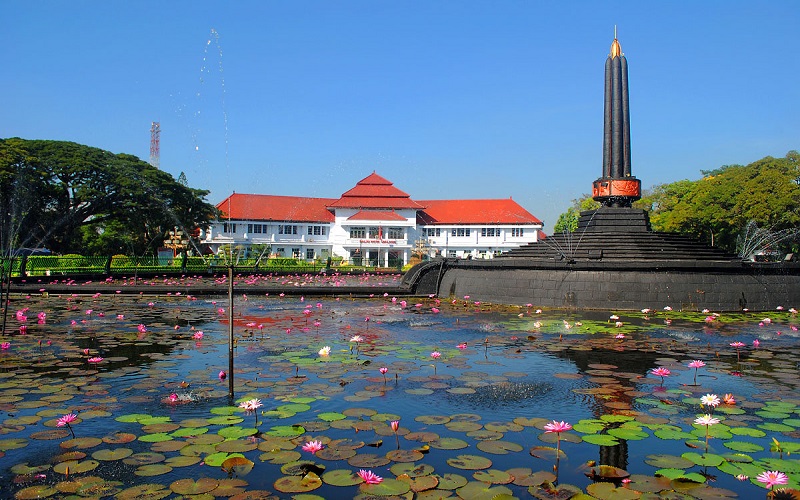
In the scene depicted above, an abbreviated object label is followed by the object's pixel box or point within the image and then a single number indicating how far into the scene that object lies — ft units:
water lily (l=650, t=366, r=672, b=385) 17.76
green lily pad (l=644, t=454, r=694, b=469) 11.89
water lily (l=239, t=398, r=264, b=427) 14.15
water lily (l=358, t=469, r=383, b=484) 10.39
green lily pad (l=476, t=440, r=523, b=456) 12.72
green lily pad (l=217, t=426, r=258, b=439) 13.50
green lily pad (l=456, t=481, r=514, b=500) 10.37
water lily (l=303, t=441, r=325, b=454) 12.01
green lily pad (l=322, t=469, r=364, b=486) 10.95
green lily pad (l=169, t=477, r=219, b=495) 10.48
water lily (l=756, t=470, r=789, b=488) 10.10
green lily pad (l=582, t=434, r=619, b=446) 13.26
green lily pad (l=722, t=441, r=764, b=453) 12.91
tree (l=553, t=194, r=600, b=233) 204.88
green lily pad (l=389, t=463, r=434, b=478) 11.36
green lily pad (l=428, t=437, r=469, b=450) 12.98
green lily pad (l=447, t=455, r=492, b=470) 11.76
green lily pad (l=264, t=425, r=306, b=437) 13.68
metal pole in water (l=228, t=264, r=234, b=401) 16.96
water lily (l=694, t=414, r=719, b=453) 13.01
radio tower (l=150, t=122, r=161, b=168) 273.75
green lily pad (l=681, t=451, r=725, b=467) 11.98
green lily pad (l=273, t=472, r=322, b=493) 10.65
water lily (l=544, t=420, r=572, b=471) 11.79
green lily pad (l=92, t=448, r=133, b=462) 12.07
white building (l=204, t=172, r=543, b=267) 189.67
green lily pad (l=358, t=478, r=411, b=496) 10.50
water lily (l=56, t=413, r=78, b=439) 13.12
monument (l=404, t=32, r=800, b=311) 42.68
